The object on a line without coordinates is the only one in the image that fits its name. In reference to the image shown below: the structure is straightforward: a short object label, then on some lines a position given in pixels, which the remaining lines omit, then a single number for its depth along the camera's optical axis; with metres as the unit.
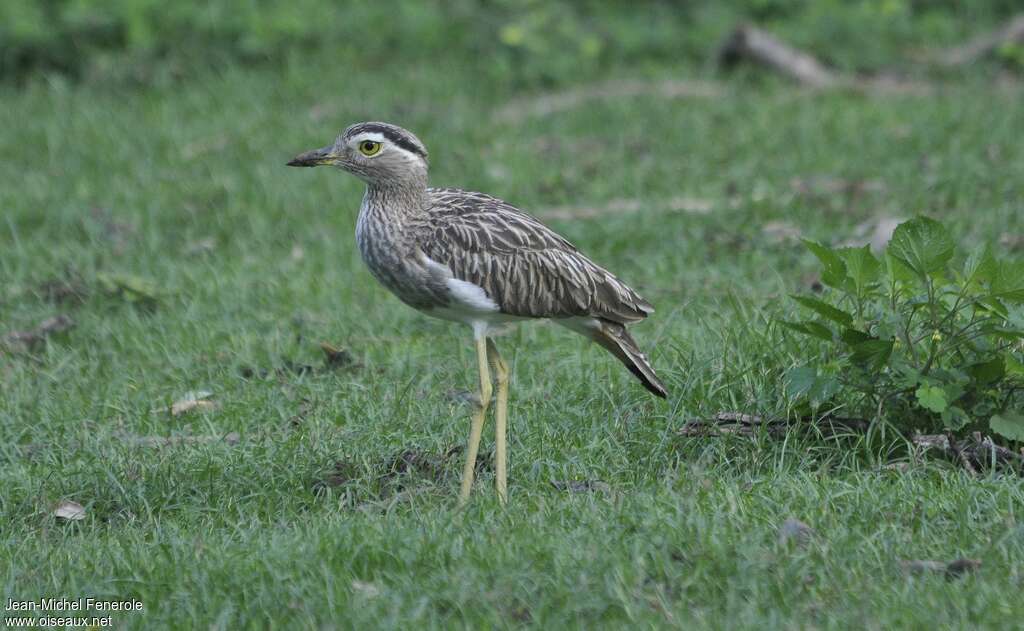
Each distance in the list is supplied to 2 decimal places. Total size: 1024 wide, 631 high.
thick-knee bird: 11.58
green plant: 10.80
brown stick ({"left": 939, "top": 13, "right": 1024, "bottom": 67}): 24.94
